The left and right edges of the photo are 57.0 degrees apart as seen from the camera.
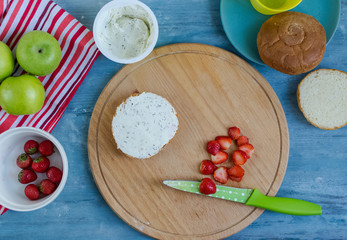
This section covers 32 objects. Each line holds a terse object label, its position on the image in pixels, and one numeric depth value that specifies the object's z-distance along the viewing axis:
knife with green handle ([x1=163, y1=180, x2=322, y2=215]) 1.33
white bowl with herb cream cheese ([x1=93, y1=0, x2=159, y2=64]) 1.27
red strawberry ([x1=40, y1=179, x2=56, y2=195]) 1.29
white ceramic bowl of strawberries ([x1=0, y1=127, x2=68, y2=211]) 1.23
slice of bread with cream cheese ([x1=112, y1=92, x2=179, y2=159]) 1.28
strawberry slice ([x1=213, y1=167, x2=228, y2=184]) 1.36
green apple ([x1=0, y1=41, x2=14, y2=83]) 1.22
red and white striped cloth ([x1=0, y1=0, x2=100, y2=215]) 1.30
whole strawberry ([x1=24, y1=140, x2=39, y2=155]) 1.30
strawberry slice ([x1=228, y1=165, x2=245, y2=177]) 1.34
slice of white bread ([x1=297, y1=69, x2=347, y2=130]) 1.39
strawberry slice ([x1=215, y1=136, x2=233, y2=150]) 1.35
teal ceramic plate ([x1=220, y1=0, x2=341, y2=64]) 1.35
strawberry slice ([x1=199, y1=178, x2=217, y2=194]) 1.31
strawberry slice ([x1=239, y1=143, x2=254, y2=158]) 1.35
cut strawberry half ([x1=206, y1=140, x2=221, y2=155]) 1.34
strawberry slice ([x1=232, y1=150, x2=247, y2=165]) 1.35
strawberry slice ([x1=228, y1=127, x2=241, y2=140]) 1.35
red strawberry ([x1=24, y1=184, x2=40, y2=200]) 1.29
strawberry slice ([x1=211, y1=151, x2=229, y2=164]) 1.35
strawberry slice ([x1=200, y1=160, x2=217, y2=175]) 1.35
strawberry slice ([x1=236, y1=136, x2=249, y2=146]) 1.36
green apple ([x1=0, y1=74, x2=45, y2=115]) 1.21
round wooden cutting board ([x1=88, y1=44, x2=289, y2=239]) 1.36
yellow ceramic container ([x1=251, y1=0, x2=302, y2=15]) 1.29
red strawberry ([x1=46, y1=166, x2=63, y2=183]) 1.30
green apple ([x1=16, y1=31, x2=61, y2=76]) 1.20
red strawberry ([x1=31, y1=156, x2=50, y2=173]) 1.30
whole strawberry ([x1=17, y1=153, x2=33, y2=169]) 1.31
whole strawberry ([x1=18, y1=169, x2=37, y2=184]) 1.31
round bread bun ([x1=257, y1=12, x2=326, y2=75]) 1.26
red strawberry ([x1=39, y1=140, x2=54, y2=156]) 1.30
